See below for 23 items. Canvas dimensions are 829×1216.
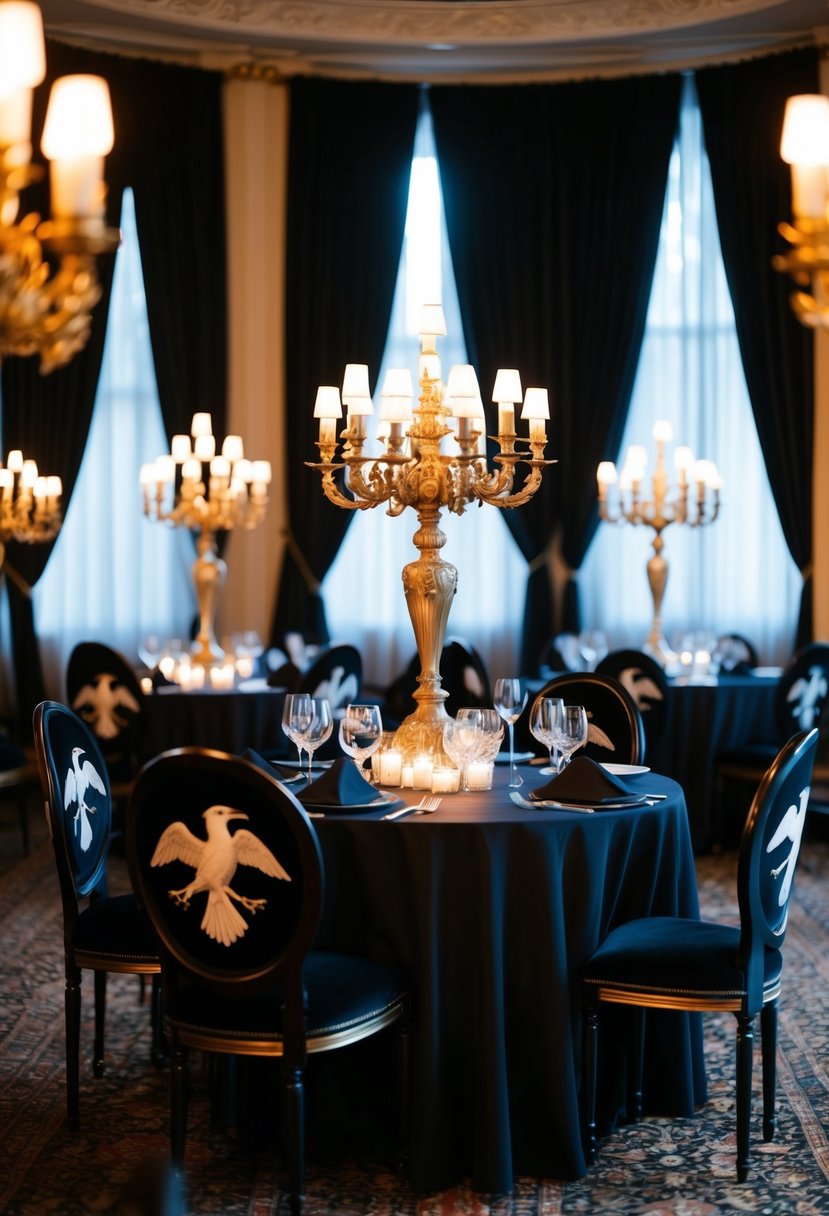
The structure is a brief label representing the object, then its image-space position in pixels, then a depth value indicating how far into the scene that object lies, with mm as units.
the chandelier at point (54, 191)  2219
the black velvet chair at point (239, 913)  3002
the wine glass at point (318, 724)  3719
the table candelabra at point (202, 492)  6633
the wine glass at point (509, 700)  3877
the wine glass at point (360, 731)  3732
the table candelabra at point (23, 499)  6543
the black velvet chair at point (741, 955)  3291
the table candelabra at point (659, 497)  7242
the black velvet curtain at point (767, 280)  8852
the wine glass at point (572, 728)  3803
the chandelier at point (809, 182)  2365
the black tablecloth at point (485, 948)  3314
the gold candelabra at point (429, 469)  3822
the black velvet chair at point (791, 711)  6820
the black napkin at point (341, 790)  3441
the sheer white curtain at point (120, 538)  9086
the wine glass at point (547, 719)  3787
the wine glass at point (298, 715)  3709
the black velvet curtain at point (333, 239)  9172
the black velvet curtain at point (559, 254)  9078
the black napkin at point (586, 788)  3553
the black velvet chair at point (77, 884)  3623
